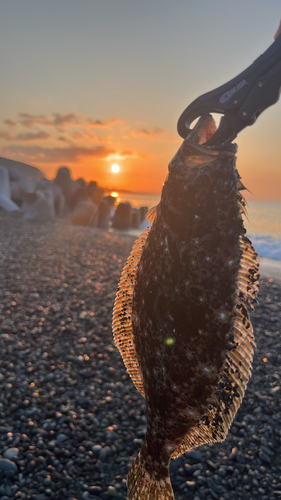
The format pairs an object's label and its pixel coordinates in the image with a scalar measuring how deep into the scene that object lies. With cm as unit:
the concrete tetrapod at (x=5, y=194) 1740
